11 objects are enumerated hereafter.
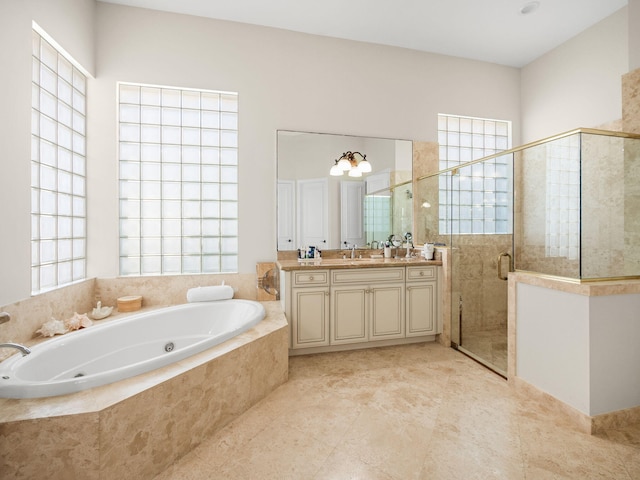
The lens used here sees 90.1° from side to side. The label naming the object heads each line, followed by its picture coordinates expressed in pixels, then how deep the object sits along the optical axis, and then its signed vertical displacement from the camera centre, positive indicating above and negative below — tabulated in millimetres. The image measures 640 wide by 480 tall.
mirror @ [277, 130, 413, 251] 3094 +482
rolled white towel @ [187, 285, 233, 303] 2756 -461
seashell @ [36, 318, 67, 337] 2016 -565
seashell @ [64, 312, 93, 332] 2164 -566
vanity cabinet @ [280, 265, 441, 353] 2703 -573
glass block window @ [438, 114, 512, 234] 2639 +558
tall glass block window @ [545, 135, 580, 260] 1855 +273
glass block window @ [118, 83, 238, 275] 2871 +563
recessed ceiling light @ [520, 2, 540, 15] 2744 +2043
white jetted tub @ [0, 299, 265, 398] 1361 -633
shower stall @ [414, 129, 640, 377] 1866 +162
